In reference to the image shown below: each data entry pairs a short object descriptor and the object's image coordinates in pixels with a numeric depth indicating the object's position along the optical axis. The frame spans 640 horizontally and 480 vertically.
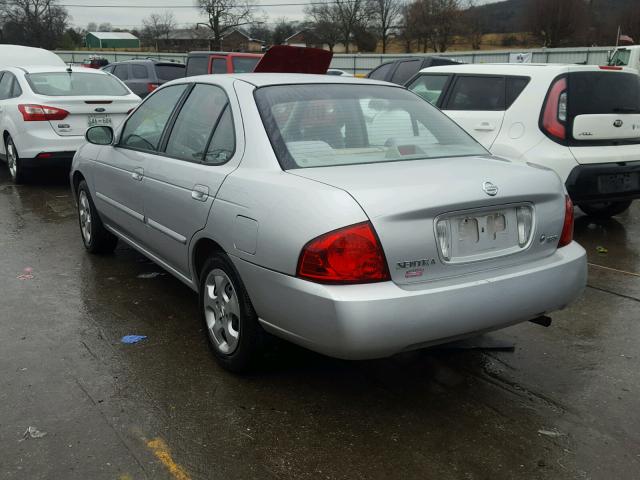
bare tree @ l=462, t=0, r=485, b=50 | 59.16
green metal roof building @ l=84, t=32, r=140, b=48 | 78.62
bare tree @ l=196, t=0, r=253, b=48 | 59.47
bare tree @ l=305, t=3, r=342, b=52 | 60.16
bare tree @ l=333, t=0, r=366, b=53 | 60.62
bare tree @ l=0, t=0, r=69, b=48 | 63.34
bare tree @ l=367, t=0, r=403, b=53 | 61.81
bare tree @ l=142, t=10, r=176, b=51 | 76.56
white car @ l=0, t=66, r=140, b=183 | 8.37
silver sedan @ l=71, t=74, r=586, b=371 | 2.70
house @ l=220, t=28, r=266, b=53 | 63.69
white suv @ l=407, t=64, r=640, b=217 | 5.83
